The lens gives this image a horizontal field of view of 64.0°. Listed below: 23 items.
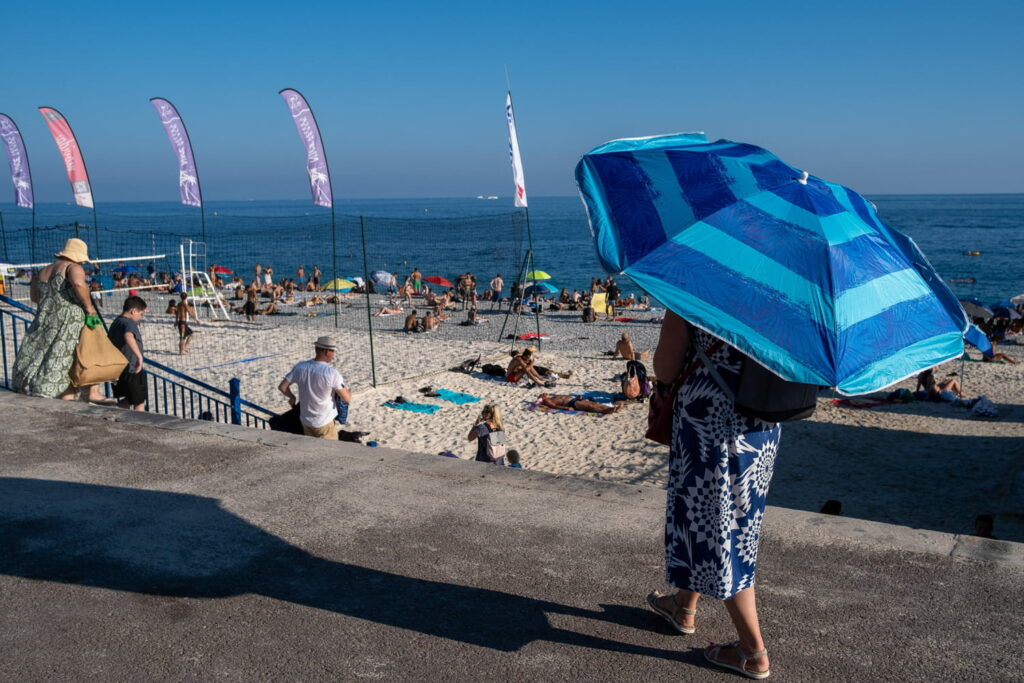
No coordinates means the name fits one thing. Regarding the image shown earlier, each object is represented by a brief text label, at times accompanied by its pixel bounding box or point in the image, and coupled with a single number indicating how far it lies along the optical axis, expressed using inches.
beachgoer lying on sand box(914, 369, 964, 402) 601.2
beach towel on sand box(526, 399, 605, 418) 547.8
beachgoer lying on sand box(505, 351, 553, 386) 615.2
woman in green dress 256.1
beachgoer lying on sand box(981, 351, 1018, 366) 770.2
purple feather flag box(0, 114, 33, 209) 1054.4
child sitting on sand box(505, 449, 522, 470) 331.6
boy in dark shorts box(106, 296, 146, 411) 285.1
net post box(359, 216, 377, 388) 539.7
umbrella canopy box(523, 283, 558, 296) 1077.8
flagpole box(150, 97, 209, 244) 943.2
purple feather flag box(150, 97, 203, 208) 941.2
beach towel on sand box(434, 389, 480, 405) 554.8
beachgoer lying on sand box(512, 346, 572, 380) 617.6
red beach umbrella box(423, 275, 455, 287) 1235.9
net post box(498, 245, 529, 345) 681.0
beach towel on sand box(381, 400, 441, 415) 525.3
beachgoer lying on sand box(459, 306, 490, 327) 965.8
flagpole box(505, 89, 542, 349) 713.0
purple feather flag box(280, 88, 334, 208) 830.5
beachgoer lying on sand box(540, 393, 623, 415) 542.0
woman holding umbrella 109.3
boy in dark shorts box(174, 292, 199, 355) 690.3
